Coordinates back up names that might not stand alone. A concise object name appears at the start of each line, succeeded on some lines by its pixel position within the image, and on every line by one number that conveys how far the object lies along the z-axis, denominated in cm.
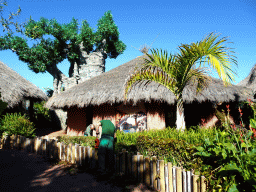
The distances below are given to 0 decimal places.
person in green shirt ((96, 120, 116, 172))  405
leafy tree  1600
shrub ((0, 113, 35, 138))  763
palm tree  446
